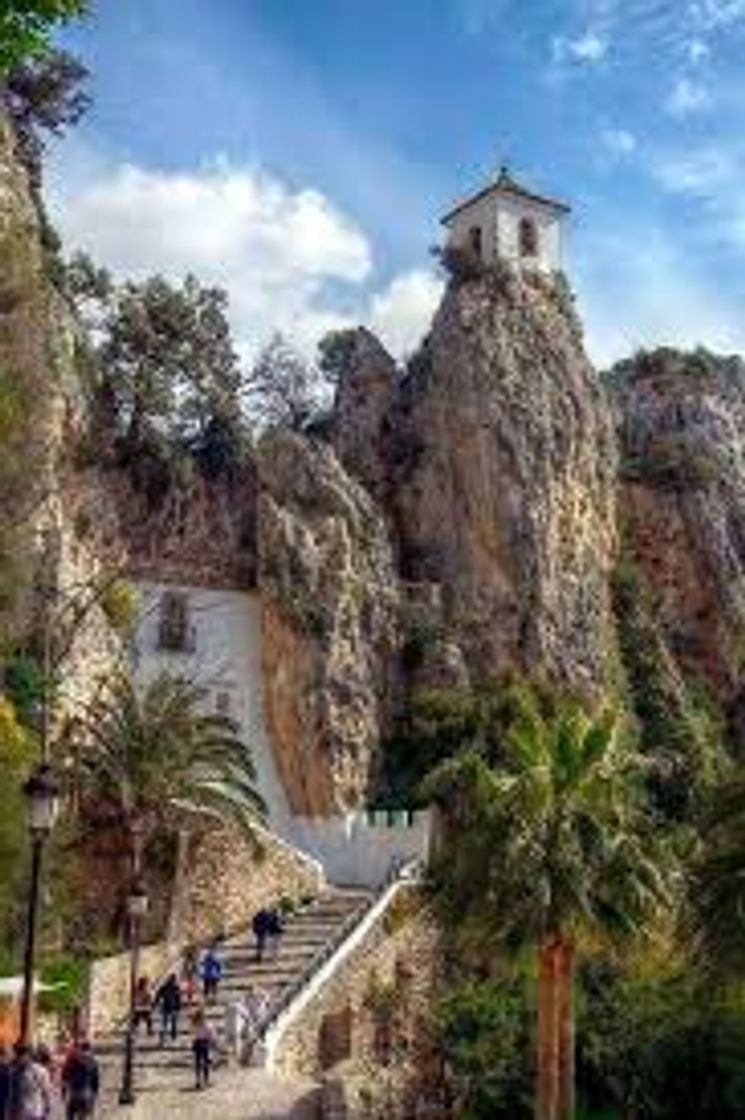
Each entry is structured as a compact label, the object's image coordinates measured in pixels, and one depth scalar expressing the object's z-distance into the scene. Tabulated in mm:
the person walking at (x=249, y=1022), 29859
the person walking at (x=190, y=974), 33500
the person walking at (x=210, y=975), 33438
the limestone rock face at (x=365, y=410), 58188
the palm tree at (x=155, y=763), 37531
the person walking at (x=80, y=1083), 23359
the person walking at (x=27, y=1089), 16266
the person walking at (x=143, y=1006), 31281
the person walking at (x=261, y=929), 36500
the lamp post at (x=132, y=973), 26547
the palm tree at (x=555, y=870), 26375
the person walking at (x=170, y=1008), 30984
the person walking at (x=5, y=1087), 16506
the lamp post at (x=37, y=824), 17188
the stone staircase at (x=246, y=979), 28328
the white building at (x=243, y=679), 46031
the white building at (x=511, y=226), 63094
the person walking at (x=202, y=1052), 27641
